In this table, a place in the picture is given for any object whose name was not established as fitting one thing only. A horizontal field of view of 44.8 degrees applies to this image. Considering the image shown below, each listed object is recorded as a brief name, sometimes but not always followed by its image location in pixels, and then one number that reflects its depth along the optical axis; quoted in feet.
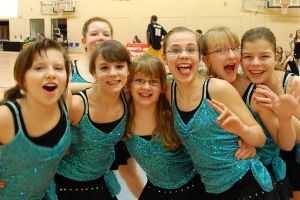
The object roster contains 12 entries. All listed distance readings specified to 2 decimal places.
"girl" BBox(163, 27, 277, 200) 7.42
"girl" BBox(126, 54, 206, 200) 8.33
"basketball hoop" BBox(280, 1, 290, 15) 57.11
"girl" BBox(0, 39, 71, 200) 6.79
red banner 48.07
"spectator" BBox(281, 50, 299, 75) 29.12
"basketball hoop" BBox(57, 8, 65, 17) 78.34
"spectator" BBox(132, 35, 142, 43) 65.63
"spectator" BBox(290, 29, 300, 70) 46.88
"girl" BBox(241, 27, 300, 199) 7.95
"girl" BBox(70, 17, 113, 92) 10.63
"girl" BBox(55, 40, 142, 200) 8.13
